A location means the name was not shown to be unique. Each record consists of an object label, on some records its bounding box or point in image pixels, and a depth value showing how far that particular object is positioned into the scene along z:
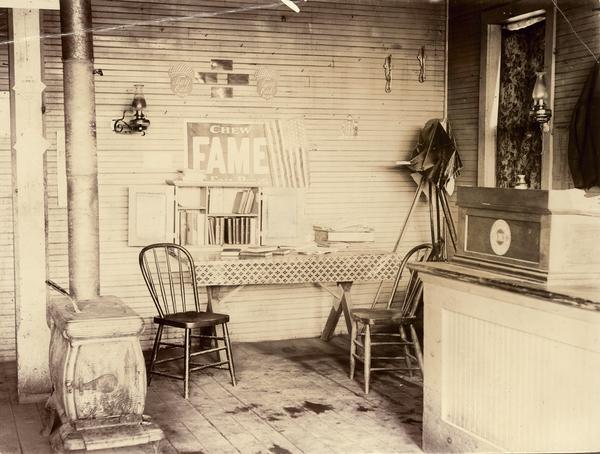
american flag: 7.32
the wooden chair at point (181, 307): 5.52
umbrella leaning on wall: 7.39
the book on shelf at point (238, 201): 7.07
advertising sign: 7.08
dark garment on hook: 5.98
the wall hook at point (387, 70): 7.68
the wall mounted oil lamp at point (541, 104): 6.41
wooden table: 6.38
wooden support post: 5.15
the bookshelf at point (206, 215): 6.91
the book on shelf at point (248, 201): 7.07
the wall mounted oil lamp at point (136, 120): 6.73
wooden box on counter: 3.38
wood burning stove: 3.86
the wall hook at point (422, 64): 7.81
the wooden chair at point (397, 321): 5.53
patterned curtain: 6.86
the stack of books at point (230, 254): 6.54
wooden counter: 3.11
